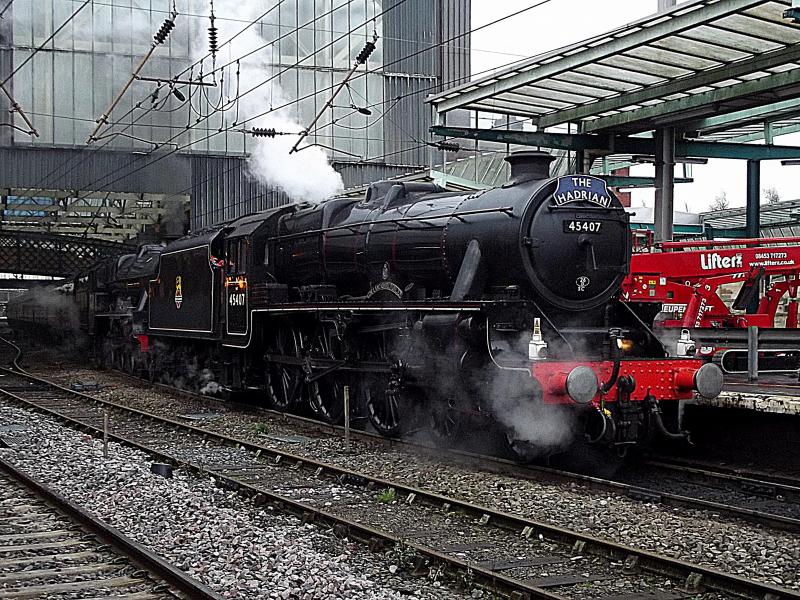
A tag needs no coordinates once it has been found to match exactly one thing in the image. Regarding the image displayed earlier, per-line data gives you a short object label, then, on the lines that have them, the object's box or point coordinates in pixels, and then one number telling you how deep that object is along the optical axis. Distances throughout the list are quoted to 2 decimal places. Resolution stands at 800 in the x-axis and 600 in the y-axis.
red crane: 14.43
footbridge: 42.66
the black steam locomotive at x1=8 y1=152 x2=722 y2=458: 10.13
